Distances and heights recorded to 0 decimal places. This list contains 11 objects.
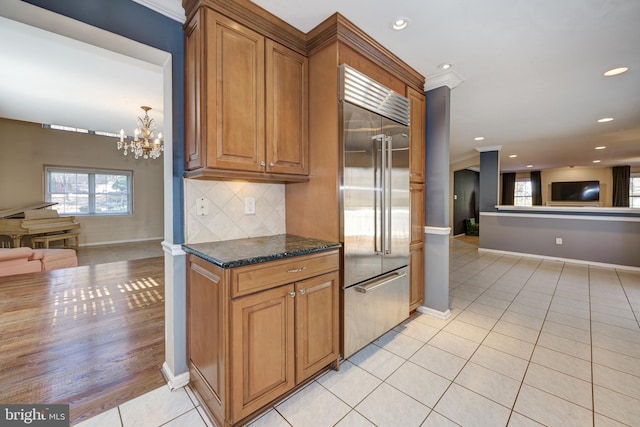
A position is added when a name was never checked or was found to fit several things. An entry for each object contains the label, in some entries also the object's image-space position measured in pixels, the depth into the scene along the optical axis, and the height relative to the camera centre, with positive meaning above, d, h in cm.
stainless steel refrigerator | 188 +2
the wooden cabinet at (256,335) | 132 -74
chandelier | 428 +115
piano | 526 -29
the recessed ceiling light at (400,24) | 181 +135
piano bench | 555 -66
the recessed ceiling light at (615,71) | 246 +136
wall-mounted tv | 940 +70
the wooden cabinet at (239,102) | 153 +71
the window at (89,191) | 637 +48
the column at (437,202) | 269 +8
